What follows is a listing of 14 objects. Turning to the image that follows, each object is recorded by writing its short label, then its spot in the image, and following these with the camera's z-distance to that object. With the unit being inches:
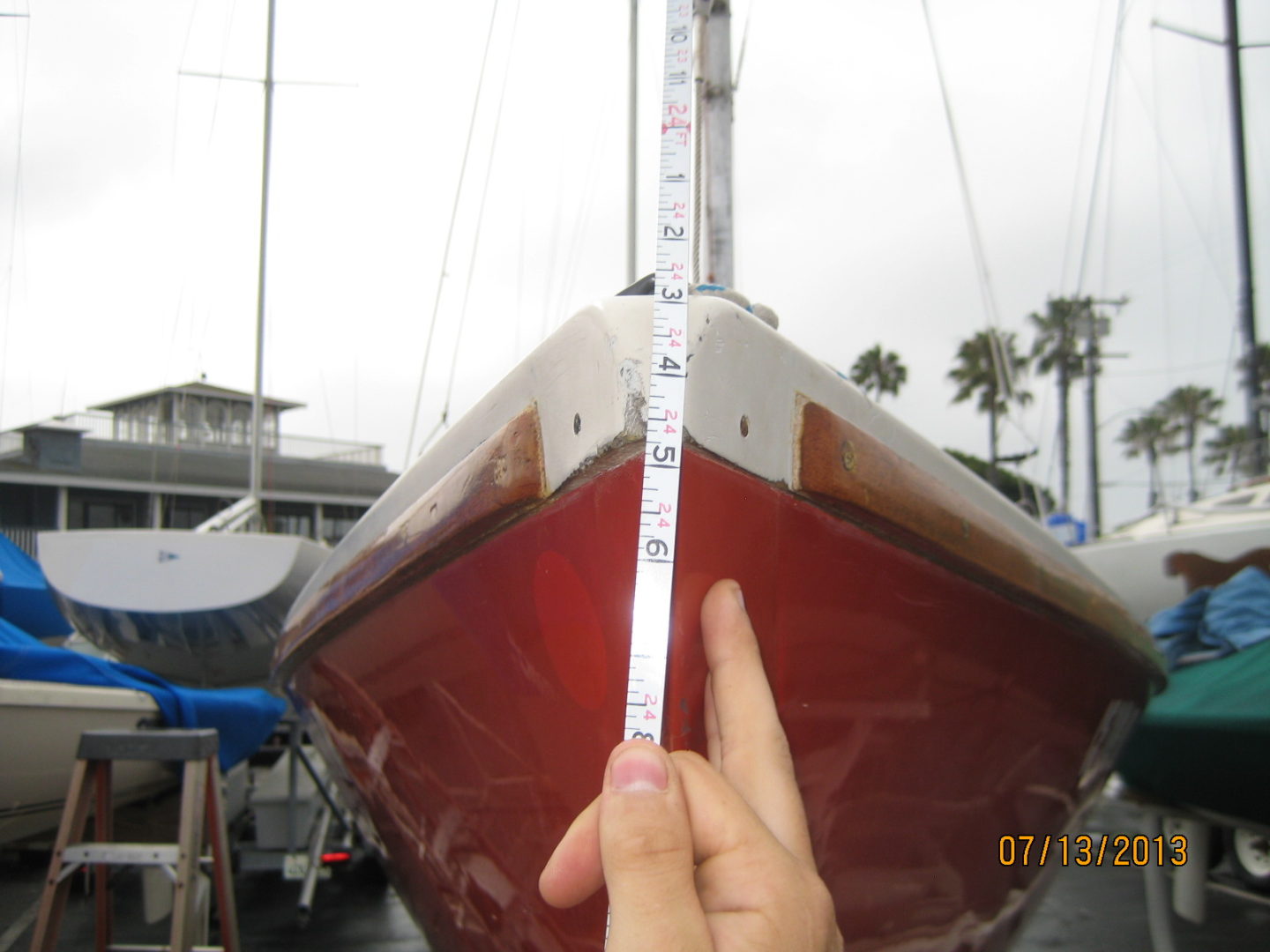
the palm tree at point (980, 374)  1294.3
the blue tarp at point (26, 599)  261.0
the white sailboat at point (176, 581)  187.3
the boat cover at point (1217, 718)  107.0
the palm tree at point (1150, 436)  1872.5
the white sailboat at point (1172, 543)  214.7
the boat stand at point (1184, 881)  121.0
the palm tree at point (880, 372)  1438.2
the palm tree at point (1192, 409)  1729.8
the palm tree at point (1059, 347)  1172.5
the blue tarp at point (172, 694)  135.4
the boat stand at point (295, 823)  165.5
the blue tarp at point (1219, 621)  122.2
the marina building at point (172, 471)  610.2
